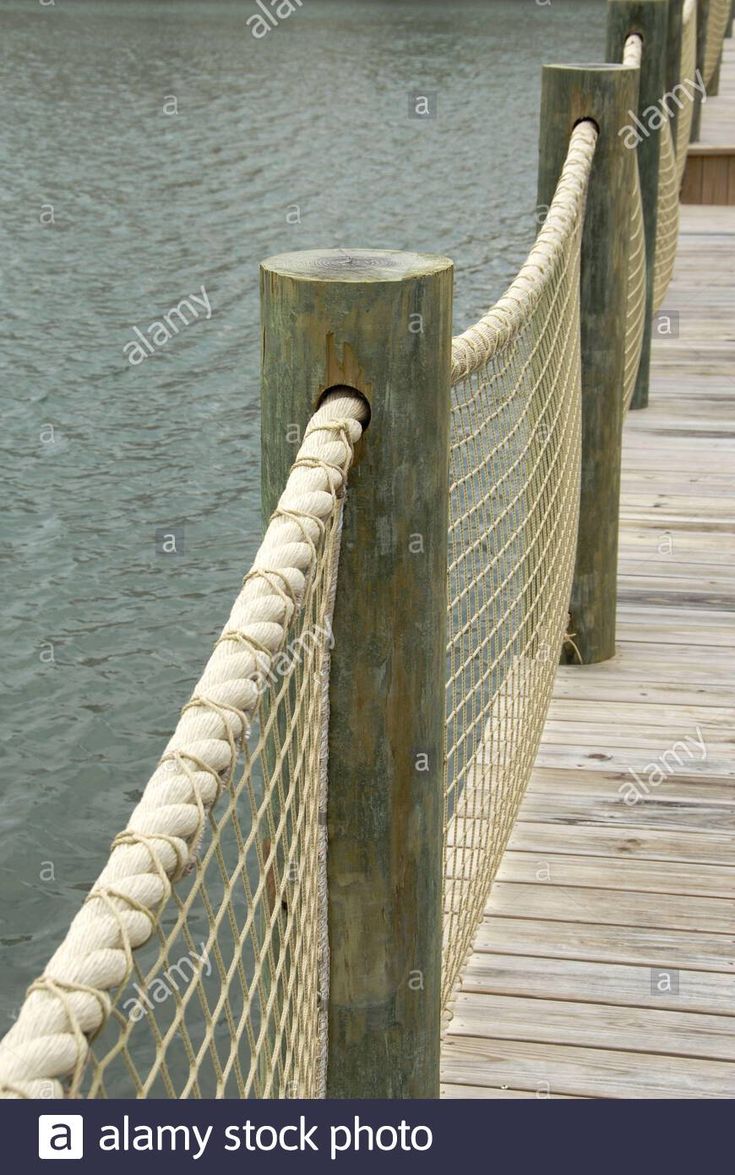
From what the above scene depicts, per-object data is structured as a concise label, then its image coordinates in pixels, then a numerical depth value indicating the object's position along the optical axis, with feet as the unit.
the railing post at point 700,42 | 35.65
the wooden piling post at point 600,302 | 13.74
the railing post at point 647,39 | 19.34
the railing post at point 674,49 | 22.50
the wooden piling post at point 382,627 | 6.33
